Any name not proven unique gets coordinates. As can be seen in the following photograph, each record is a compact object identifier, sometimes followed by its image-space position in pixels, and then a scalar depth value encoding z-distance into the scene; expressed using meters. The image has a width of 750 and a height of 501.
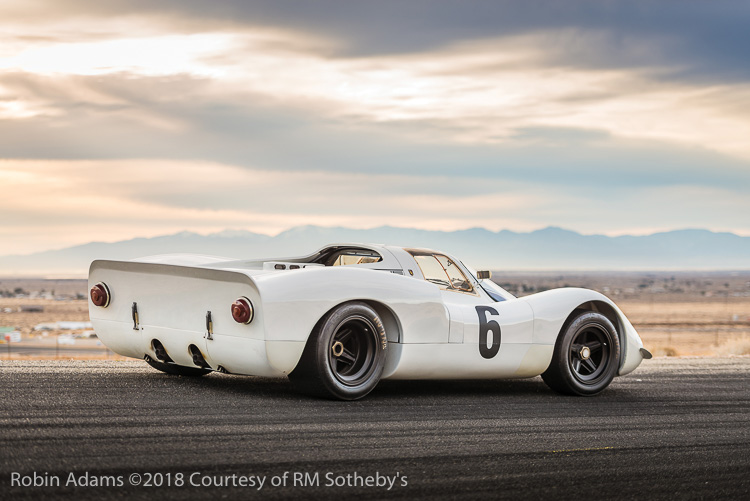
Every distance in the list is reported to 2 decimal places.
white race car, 8.29
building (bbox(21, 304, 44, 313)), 161.12
